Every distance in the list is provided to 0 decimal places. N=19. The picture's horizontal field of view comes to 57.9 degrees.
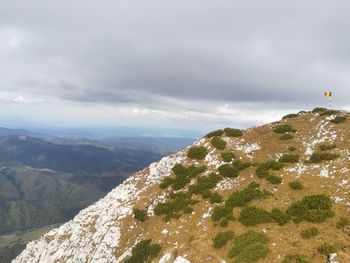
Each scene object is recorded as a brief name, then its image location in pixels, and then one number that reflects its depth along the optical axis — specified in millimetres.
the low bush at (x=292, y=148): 38812
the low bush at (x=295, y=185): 29206
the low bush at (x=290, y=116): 51731
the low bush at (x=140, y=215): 35688
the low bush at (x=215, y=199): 32188
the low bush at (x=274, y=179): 31548
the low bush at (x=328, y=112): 45562
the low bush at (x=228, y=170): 36406
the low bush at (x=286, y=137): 42312
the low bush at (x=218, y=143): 43394
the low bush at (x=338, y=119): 41525
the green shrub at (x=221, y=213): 28914
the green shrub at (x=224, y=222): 27541
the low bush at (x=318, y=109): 49056
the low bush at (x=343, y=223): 22227
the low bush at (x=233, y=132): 46412
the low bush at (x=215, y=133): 47925
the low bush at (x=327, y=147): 35834
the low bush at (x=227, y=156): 39969
